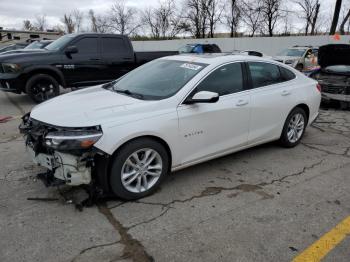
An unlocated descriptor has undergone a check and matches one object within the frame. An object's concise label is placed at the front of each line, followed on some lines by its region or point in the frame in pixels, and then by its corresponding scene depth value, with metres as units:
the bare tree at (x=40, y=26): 80.62
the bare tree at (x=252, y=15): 44.91
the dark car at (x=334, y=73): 8.73
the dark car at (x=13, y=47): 21.06
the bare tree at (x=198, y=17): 45.72
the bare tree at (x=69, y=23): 69.88
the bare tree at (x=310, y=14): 46.91
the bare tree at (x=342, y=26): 37.90
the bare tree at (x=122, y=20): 55.06
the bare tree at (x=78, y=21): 69.81
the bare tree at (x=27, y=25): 79.06
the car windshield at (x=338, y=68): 8.97
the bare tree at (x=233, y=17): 45.00
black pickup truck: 8.54
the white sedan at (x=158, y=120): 3.37
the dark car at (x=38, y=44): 14.50
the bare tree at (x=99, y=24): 56.81
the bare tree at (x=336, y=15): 32.62
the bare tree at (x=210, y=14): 45.34
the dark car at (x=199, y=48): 21.41
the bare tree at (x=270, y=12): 43.97
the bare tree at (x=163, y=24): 50.16
